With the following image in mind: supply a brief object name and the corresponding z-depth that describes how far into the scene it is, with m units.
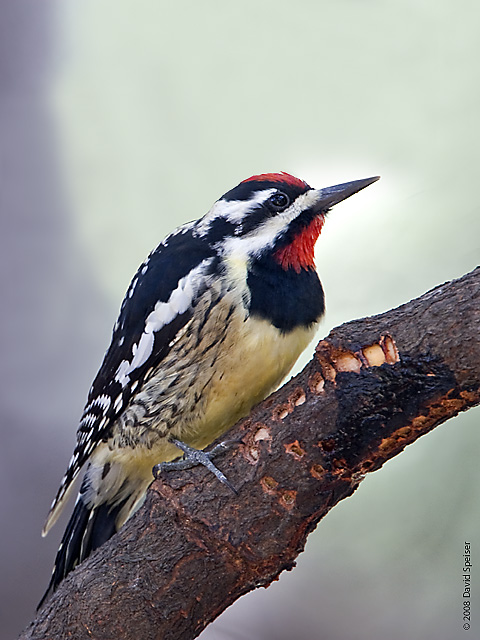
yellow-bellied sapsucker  4.22
